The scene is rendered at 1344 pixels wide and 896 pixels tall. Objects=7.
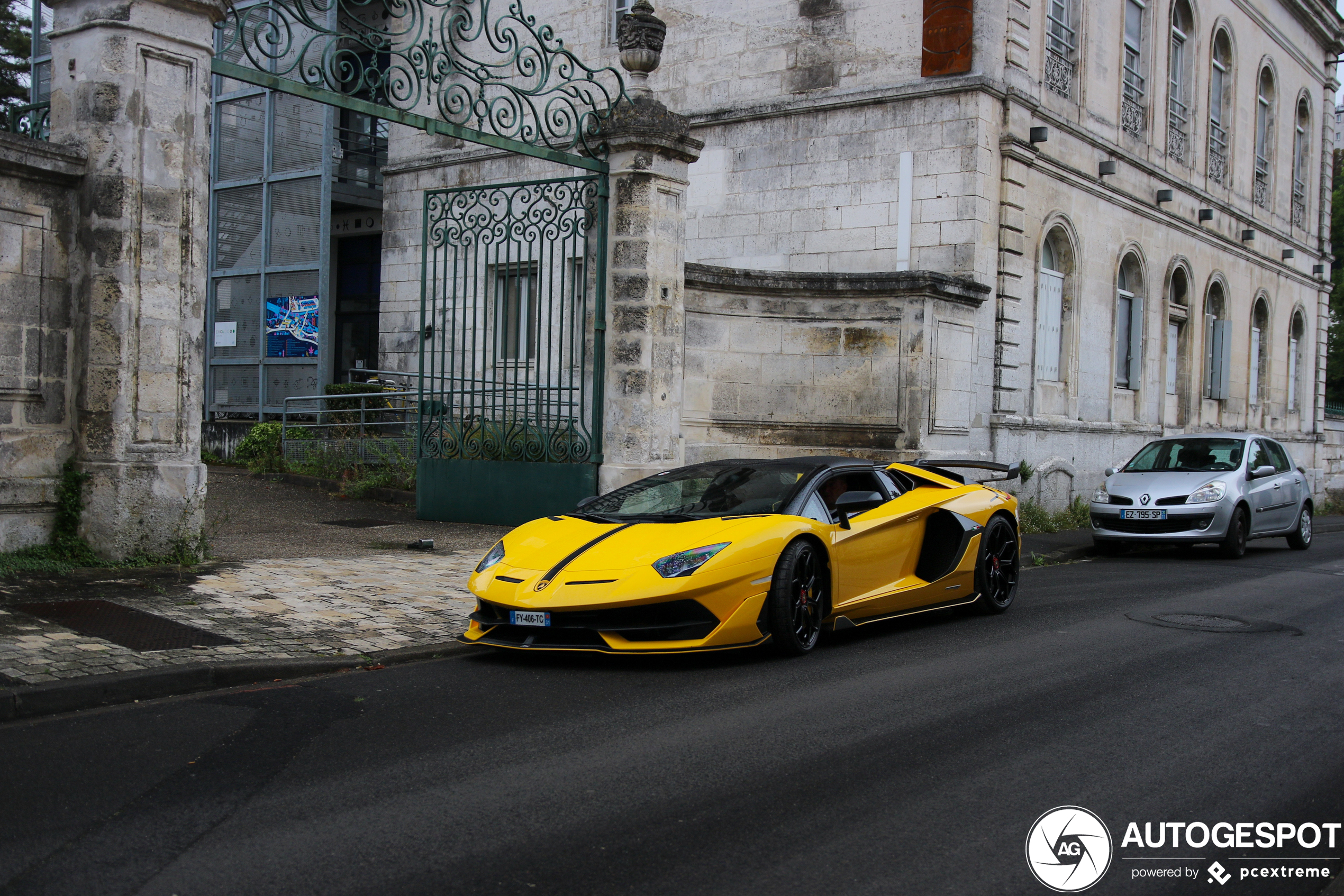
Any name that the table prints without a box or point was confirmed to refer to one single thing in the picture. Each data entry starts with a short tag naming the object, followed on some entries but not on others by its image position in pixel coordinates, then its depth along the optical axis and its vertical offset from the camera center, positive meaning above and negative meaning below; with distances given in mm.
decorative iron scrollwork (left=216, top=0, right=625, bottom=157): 9844 +3243
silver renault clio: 14125 -869
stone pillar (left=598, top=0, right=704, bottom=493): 12375 +1441
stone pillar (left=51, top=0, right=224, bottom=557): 8812 +1108
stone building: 14500 +3197
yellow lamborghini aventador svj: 6691 -921
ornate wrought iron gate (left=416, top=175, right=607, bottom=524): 12688 -56
